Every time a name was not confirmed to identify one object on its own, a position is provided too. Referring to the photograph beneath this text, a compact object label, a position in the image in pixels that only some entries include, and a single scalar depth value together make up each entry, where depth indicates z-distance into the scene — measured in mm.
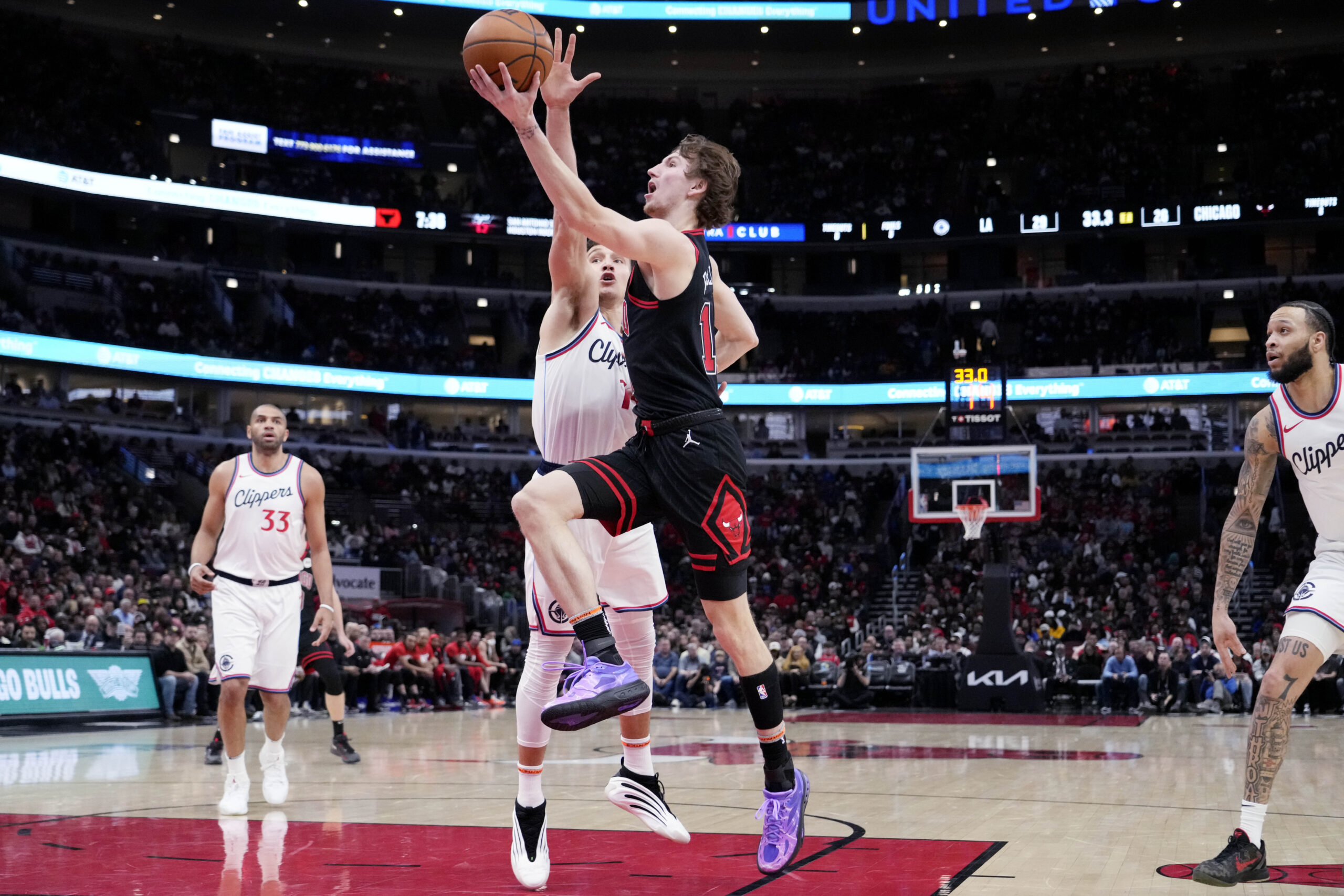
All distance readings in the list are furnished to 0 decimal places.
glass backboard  20734
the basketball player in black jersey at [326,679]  10281
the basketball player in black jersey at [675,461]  4371
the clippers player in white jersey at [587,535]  5160
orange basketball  4512
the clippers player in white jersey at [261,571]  7242
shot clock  21328
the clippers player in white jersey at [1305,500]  4980
